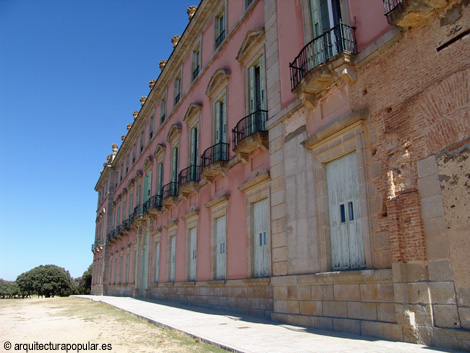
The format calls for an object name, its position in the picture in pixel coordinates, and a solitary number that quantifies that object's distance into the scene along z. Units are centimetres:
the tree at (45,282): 5197
